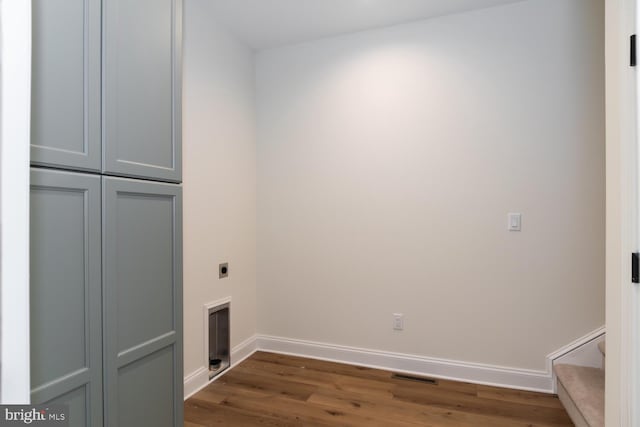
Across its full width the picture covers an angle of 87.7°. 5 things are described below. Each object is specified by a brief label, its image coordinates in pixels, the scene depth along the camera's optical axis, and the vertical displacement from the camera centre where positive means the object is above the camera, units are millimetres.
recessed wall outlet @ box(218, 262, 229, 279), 2563 -439
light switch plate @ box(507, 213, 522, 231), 2338 -60
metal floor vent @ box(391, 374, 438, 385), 2422 -1224
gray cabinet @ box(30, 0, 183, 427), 996 +10
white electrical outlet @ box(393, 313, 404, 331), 2621 -849
